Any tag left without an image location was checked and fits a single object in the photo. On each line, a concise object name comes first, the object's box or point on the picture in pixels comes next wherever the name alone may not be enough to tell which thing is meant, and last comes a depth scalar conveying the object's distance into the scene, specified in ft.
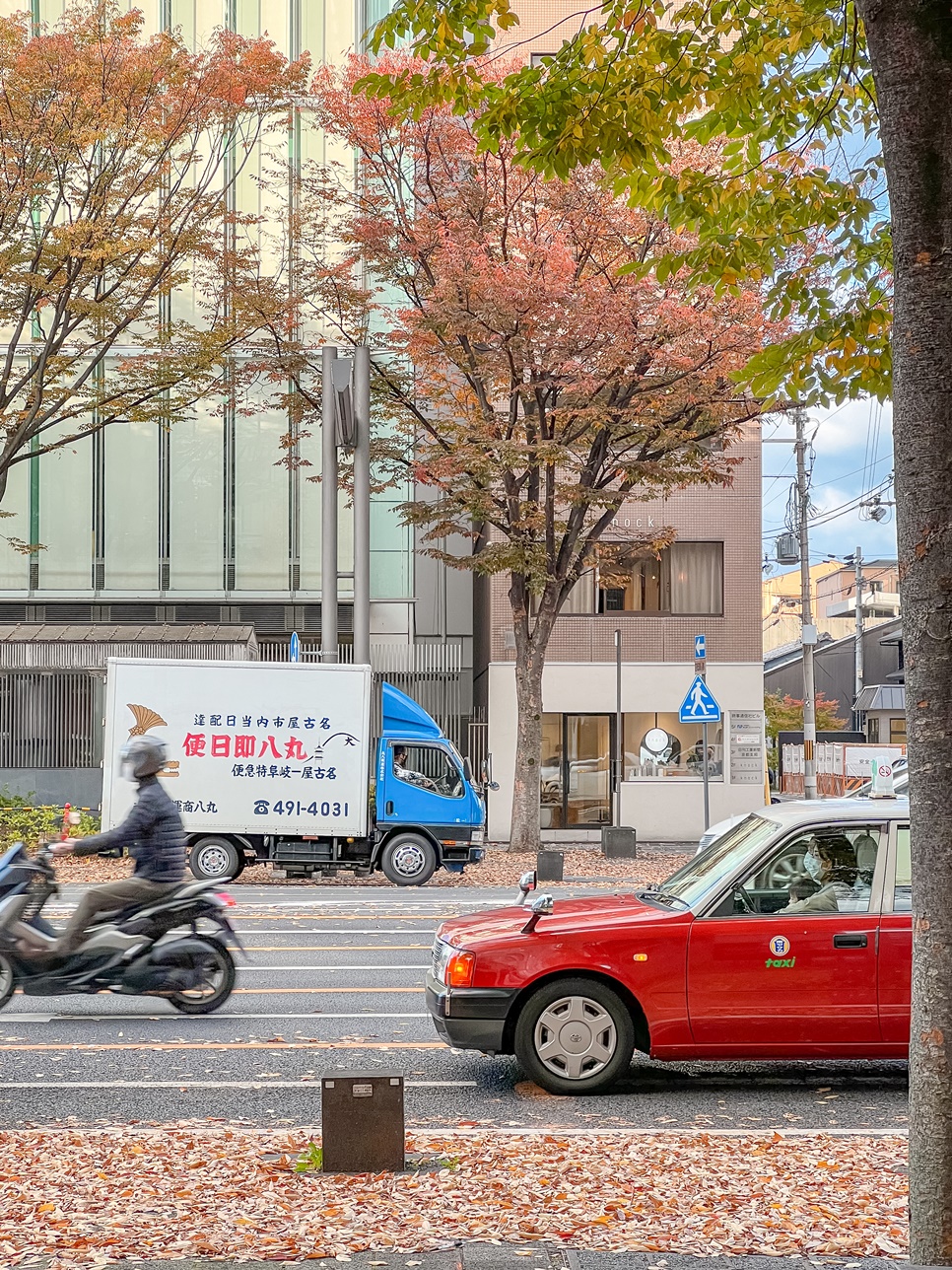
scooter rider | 31.83
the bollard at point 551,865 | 70.41
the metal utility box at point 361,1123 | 19.76
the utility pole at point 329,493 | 82.53
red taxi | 26.04
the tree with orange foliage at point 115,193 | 70.95
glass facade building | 123.13
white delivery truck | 67.21
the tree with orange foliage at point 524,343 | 76.33
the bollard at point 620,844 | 84.38
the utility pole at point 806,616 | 104.51
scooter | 31.83
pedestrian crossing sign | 76.84
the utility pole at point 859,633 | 173.32
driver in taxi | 26.76
